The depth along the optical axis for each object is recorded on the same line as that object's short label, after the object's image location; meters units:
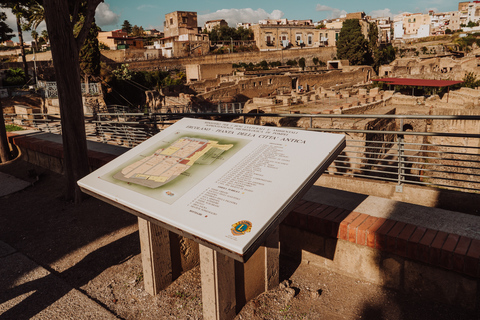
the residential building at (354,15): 83.09
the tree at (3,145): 7.99
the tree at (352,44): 59.94
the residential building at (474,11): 121.69
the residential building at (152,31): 118.00
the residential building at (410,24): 126.88
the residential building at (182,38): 59.94
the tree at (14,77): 30.55
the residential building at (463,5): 136.15
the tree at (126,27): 101.69
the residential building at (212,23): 99.80
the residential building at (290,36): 76.69
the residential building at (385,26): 118.81
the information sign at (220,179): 1.94
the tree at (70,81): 5.13
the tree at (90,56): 25.17
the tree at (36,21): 20.34
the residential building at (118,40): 65.69
